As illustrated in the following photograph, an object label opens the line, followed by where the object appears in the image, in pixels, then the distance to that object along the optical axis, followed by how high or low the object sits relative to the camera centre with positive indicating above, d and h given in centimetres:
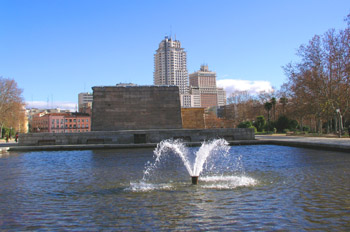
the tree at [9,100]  4716 +496
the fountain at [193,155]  889 -110
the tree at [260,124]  4297 +69
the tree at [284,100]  4590 +411
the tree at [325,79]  2917 +482
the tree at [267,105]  4588 +338
